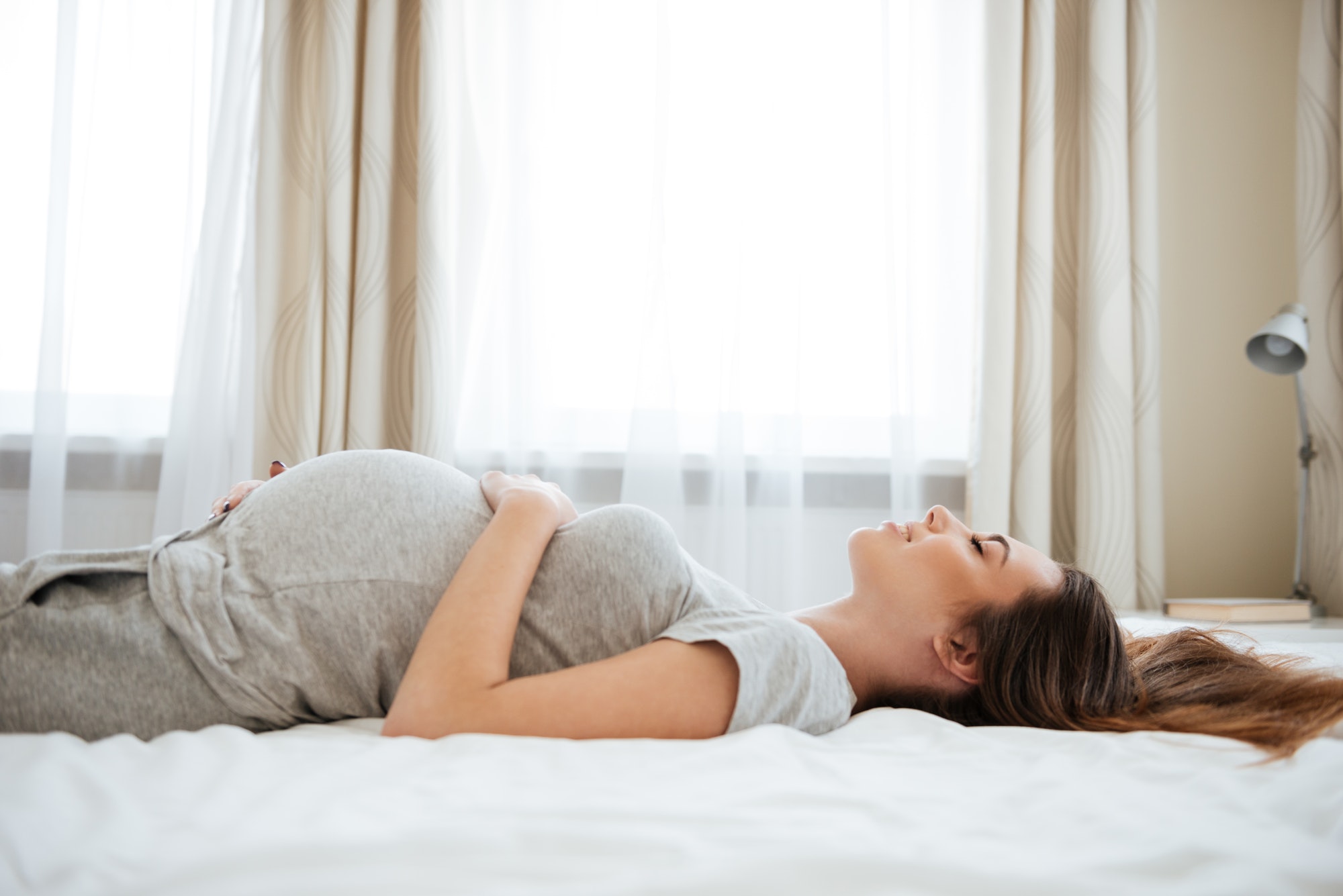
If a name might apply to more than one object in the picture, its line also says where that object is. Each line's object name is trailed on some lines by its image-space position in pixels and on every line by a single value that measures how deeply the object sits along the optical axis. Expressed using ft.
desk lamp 6.10
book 5.80
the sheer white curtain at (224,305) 7.16
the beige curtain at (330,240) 7.30
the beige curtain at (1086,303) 7.30
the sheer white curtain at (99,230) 7.29
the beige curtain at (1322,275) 7.04
